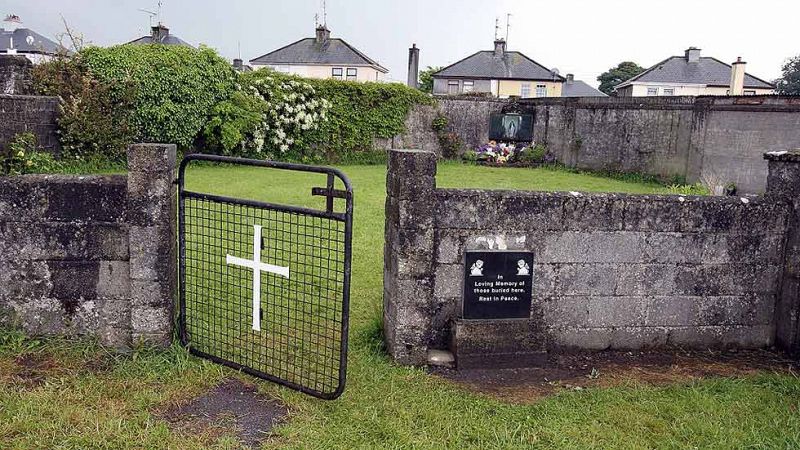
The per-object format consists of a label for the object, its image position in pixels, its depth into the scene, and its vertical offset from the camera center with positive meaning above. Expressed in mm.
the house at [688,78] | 42562 +4961
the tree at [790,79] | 60031 +7253
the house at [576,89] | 51919 +4724
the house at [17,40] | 40500 +5144
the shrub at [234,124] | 16188 +179
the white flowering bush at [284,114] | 17495 +554
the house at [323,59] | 42969 +5008
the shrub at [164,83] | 14641 +1035
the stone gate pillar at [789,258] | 4844 -743
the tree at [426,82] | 52375 +4649
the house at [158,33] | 27050 +3924
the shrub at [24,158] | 9648 -576
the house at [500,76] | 43062 +4457
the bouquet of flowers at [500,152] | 20603 -262
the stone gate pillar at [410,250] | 4379 -746
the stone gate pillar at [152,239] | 4168 -711
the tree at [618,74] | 72812 +8382
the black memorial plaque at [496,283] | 4566 -969
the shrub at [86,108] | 13398 +358
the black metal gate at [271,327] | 3881 -1444
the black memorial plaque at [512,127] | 21109 +554
